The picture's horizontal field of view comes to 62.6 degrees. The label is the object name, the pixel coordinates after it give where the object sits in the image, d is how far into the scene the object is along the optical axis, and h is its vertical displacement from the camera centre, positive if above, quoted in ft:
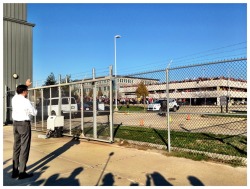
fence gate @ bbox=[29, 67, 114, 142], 23.68 -0.91
